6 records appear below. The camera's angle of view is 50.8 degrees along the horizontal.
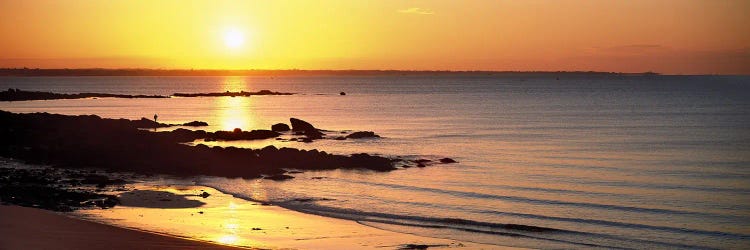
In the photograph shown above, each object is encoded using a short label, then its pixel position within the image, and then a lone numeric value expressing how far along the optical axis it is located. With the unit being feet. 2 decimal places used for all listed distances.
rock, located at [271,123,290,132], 195.15
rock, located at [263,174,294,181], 107.94
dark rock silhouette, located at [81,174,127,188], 93.43
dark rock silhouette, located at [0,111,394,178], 113.09
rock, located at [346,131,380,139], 179.42
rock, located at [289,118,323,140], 181.99
